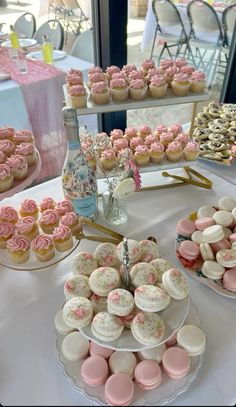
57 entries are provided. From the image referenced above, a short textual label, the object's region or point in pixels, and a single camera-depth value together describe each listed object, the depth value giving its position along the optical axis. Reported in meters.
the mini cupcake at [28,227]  0.85
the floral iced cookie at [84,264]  0.70
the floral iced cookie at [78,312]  0.61
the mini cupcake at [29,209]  0.92
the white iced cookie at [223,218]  0.87
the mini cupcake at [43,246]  0.81
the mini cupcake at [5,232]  0.84
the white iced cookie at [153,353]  0.62
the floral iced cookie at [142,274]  0.65
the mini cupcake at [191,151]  1.07
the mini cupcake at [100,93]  0.97
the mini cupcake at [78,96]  0.94
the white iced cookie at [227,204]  0.92
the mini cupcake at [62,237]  0.84
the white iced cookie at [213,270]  0.77
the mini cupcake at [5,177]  0.80
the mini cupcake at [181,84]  1.03
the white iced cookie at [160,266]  0.68
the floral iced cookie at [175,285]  0.62
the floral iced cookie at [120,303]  0.60
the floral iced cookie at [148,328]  0.58
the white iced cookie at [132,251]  0.71
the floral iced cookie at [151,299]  0.59
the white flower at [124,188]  0.85
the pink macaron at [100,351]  0.63
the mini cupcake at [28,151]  0.88
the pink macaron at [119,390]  0.57
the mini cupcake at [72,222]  0.88
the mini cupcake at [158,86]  1.01
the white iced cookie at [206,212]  0.92
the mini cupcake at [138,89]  0.99
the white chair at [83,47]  2.16
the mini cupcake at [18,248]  0.80
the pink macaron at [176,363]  0.60
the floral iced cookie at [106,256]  0.72
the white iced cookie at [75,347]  0.63
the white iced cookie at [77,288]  0.65
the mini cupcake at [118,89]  0.99
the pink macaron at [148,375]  0.59
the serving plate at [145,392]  0.59
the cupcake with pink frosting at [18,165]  0.82
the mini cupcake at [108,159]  1.00
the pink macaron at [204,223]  0.87
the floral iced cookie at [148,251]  0.73
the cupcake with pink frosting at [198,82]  1.05
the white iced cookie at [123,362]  0.61
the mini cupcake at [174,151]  1.05
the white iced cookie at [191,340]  0.63
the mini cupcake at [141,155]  1.03
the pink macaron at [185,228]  0.89
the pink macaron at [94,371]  0.59
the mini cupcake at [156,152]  1.04
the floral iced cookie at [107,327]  0.59
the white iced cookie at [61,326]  0.67
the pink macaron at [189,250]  0.83
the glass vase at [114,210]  1.00
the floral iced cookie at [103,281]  0.64
